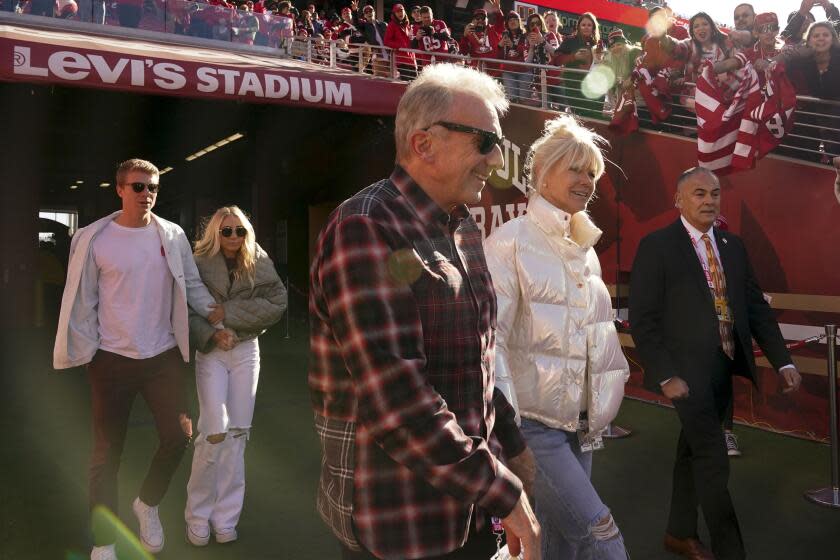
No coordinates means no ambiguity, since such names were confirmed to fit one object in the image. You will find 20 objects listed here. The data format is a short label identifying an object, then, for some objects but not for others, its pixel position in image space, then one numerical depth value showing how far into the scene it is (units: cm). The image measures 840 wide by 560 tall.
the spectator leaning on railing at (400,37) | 1334
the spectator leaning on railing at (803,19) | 889
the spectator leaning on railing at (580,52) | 1049
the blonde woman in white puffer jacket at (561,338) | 263
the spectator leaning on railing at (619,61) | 916
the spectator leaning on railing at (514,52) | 1188
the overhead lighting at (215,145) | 1812
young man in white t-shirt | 403
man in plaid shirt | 150
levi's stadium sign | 1028
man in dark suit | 370
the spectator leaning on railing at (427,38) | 1348
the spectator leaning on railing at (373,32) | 1407
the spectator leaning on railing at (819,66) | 722
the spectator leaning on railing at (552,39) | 1159
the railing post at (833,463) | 527
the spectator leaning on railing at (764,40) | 793
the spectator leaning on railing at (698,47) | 802
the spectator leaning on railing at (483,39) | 1245
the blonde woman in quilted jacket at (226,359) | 443
